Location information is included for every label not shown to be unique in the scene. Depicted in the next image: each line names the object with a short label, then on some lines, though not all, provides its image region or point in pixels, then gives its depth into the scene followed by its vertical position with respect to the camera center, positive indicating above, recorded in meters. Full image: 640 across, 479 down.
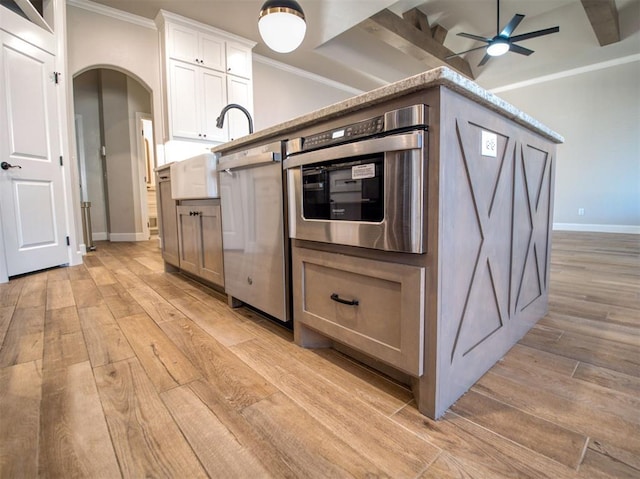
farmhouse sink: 1.86 +0.26
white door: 2.53 +0.52
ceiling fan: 3.46 +2.05
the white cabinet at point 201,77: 3.63 +1.77
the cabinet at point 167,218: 2.54 +0.01
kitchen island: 0.83 -0.13
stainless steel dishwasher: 1.38 -0.06
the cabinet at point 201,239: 1.93 -0.14
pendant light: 2.05 +1.31
